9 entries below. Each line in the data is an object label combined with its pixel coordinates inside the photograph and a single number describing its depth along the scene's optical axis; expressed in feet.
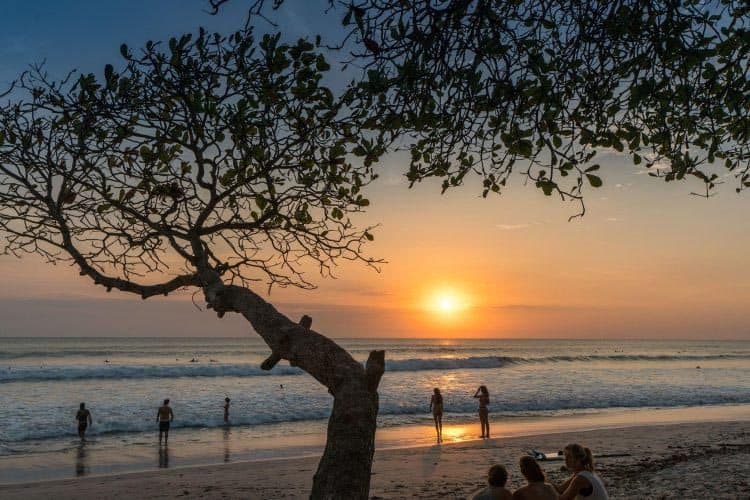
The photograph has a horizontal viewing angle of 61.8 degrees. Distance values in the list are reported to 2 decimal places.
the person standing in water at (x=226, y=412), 86.79
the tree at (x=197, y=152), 18.34
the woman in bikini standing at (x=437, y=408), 71.09
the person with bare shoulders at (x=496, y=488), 21.84
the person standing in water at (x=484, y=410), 72.28
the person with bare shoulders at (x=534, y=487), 21.80
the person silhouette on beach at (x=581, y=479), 21.22
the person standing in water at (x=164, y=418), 69.10
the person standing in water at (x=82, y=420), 71.61
